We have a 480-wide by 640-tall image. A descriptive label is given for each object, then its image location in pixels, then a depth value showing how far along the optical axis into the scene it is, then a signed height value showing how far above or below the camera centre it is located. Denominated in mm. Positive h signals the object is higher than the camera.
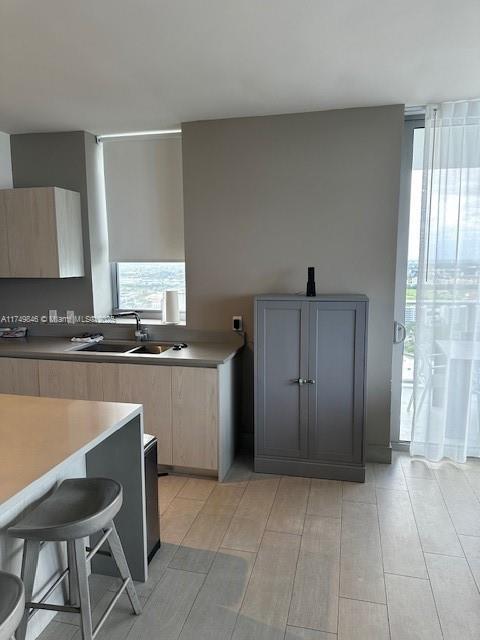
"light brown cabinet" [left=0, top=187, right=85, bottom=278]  3609 +290
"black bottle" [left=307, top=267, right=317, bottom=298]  3225 -105
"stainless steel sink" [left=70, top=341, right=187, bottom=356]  3689 -649
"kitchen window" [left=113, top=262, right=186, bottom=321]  4020 -144
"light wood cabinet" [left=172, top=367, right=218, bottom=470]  3135 -1042
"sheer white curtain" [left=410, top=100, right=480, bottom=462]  3211 -163
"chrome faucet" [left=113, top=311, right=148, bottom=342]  3809 -521
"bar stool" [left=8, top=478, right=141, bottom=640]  1531 -916
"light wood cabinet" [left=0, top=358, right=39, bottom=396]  3422 -819
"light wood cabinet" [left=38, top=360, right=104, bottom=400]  3326 -825
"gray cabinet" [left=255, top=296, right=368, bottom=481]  3084 -819
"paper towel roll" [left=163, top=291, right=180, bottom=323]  3846 -320
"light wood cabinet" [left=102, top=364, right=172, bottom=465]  3223 -892
